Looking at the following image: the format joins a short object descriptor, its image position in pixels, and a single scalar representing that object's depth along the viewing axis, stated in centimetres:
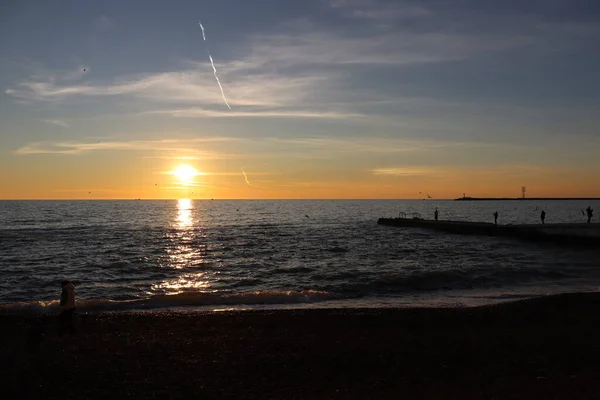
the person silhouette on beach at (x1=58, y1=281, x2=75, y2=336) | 1448
